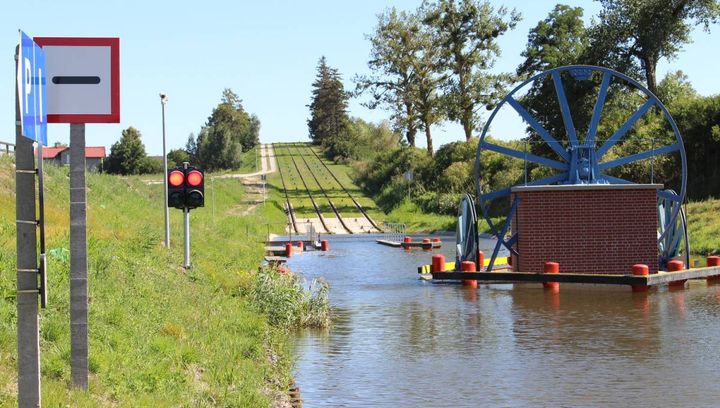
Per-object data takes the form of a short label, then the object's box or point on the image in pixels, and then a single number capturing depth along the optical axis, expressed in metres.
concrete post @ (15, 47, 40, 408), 6.71
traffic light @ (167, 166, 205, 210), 20.44
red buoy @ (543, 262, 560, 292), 26.36
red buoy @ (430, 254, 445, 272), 29.14
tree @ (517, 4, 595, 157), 65.81
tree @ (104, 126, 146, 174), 125.88
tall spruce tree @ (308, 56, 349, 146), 176.25
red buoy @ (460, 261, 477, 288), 27.75
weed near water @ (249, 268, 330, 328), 18.56
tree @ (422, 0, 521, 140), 82.81
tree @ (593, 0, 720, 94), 60.09
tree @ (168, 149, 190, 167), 145.50
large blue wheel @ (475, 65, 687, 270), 28.09
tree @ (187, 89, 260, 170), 136.38
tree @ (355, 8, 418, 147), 87.50
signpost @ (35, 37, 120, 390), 8.06
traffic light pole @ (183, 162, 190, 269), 20.98
